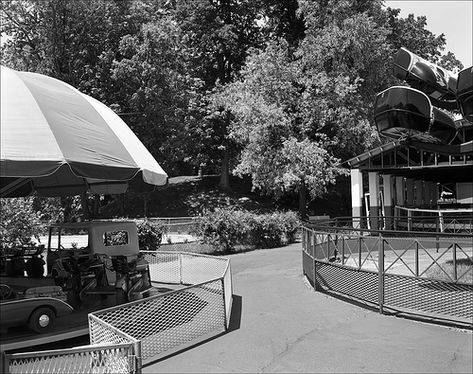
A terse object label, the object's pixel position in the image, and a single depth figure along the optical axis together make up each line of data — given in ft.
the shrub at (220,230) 59.26
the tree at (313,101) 94.22
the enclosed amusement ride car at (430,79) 42.57
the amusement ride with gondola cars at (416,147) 37.37
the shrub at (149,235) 56.85
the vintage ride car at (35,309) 21.81
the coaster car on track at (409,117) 37.11
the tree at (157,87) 115.55
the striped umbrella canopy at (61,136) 20.30
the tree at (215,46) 129.70
